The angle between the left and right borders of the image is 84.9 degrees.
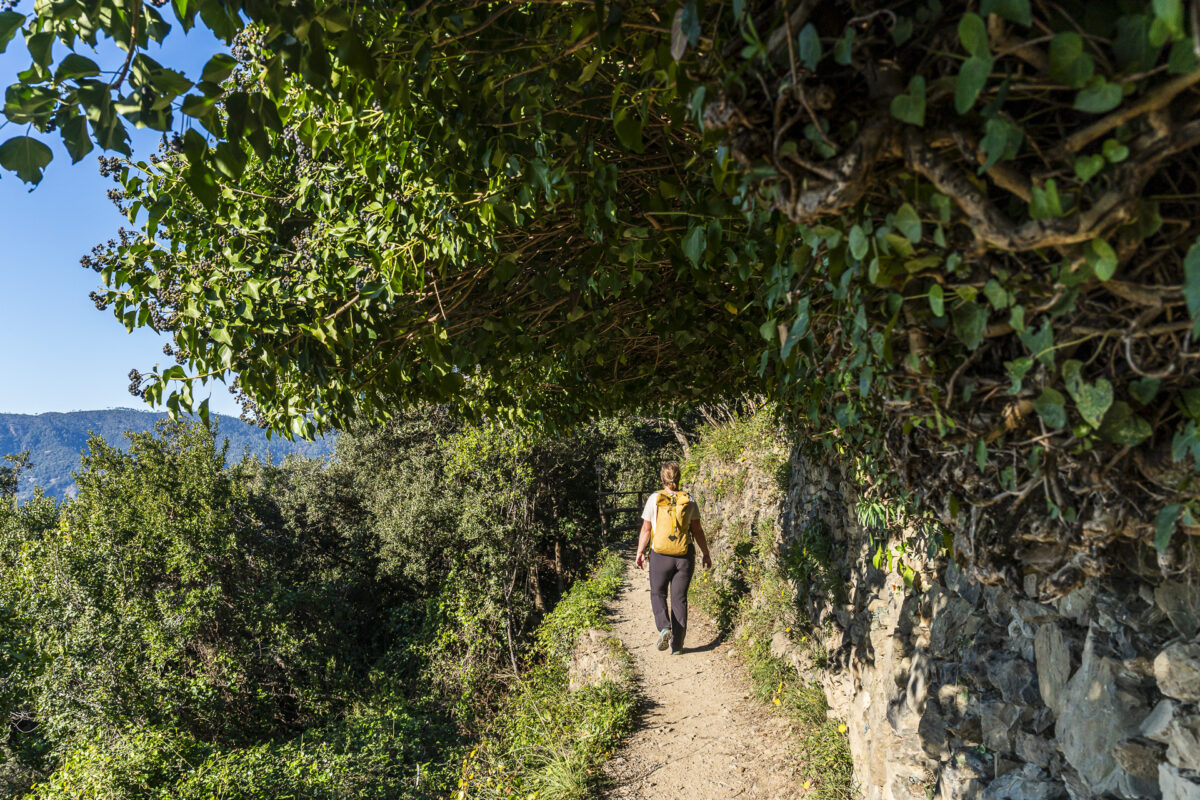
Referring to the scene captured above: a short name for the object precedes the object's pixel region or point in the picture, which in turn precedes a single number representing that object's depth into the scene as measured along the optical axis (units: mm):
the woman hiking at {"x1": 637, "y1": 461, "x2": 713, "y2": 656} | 6504
